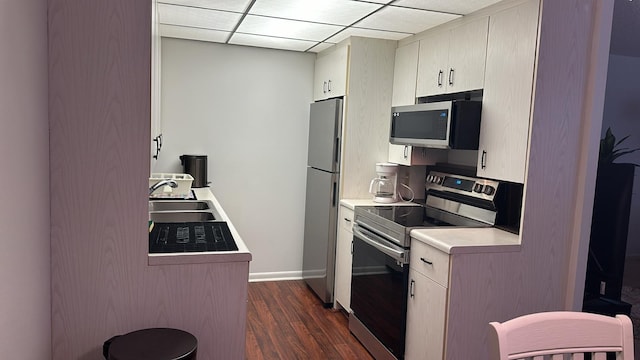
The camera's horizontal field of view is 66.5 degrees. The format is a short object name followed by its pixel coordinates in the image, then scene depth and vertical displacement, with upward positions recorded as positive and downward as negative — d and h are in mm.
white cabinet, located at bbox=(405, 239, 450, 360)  2459 -830
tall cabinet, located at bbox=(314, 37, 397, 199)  3629 +245
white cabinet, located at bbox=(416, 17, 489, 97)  2732 +518
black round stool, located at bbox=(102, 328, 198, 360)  1746 -799
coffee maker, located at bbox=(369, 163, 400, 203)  3598 -325
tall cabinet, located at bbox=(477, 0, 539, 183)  2422 +287
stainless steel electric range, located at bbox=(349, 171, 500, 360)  2771 -627
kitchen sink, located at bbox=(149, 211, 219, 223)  3072 -539
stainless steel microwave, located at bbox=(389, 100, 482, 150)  2697 +117
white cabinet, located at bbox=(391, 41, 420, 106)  3398 +488
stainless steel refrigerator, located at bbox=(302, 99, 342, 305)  3793 -471
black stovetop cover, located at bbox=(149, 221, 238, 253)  2145 -506
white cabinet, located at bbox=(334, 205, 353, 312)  3590 -906
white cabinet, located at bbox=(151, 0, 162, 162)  2960 -114
